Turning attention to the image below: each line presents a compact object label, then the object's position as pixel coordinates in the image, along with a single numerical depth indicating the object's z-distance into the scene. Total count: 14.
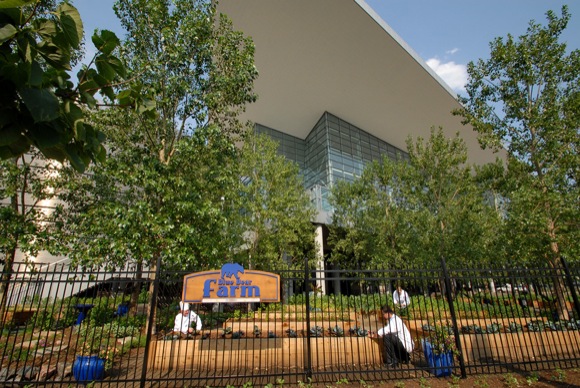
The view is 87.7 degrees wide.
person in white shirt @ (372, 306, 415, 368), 6.31
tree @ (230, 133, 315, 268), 14.22
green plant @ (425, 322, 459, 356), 5.97
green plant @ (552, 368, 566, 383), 5.79
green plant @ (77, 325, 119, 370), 6.56
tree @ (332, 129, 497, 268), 14.96
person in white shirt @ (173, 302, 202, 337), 7.04
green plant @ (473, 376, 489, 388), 5.51
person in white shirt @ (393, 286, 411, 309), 10.18
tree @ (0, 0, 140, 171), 1.58
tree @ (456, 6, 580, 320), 9.53
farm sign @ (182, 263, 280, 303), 5.92
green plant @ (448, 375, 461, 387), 5.59
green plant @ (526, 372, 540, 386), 5.61
